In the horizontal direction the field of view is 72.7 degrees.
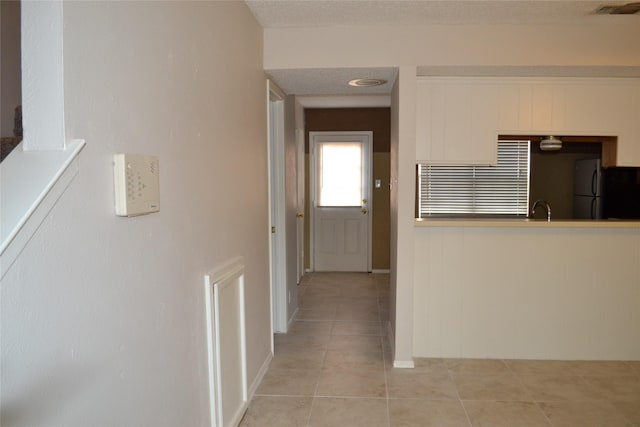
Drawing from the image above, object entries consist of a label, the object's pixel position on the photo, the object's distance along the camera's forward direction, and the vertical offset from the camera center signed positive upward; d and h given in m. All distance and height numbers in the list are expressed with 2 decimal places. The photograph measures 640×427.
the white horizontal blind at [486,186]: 4.10 +0.03
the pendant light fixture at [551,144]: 3.32 +0.34
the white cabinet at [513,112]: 3.17 +0.56
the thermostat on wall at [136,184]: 1.21 +0.02
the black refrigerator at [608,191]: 4.16 -0.02
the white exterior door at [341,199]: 6.42 -0.15
